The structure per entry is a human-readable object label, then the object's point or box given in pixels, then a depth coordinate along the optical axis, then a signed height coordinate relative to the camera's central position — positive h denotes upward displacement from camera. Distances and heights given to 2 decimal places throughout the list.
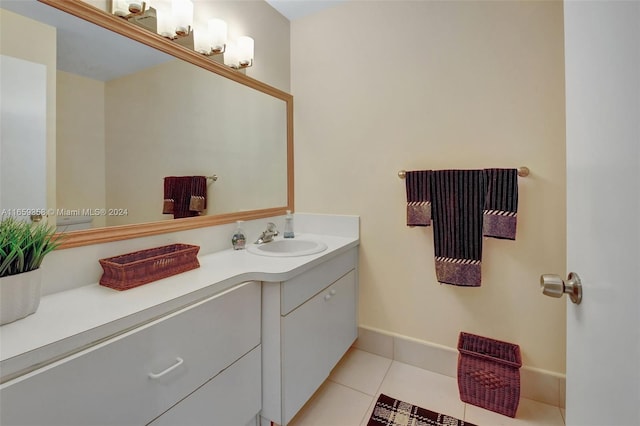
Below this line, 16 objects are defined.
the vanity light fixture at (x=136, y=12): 1.02 +0.78
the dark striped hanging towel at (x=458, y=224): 1.37 -0.06
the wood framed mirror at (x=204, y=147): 1.04 +0.34
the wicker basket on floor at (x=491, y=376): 1.29 -0.79
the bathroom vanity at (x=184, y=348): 0.58 -0.38
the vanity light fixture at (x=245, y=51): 1.51 +0.89
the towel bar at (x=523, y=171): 1.29 +0.19
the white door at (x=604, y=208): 0.36 +0.01
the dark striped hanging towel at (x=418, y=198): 1.47 +0.08
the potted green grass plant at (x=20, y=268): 0.65 -0.14
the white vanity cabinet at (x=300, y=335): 1.08 -0.55
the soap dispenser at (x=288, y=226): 1.78 -0.09
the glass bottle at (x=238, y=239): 1.47 -0.14
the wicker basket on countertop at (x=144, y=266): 0.91 -0.19
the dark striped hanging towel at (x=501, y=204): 1.28 +0.04
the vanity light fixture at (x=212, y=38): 1.34 +0.86
